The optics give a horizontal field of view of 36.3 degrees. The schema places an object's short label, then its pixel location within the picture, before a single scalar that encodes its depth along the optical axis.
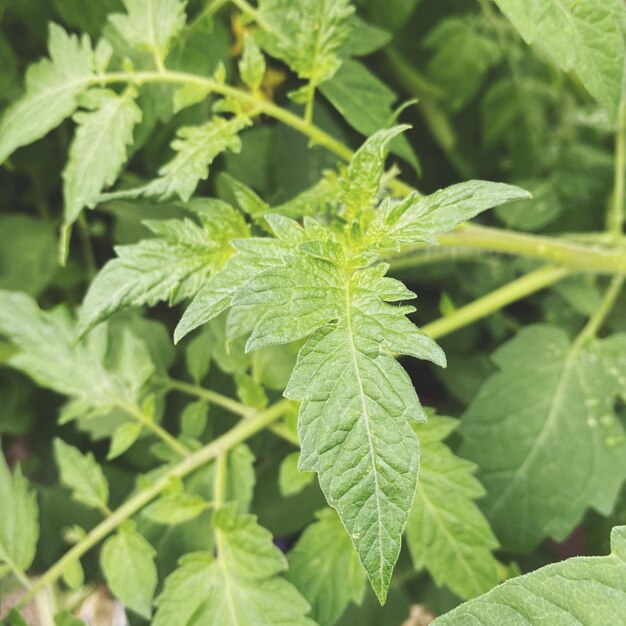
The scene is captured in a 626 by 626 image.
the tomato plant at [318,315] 0.23
